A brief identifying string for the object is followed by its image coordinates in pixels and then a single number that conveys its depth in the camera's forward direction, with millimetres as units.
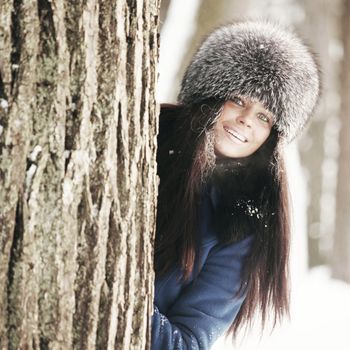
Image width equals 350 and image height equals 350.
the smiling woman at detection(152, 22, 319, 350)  4934
